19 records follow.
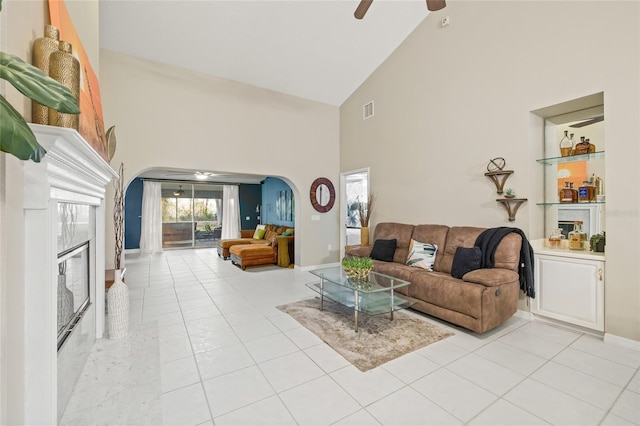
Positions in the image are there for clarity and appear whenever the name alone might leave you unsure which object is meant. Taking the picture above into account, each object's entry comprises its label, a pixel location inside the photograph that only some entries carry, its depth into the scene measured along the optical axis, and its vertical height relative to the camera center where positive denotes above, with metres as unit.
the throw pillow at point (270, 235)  7.04 -0.60
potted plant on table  3.19 -0.64
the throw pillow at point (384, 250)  4.28 -0.59
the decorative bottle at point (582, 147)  3.00 +0.71
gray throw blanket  3.11 -0.48
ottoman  6.04 -0.94
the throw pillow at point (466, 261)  3.17 -0.57
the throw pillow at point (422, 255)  3.77 -0.60
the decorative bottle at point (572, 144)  3.13 +0.79
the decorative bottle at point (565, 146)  3.20 +0.77
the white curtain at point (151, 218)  8.74 -0.18
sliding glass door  9.45 -0.05
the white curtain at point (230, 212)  10.05 +0.01
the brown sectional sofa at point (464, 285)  2.74 -0.78
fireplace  1.24 -0.29
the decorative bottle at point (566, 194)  3.15 +0.20
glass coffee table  2.89 -0.98
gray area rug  2.44 -1.24
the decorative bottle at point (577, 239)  3.05 -0.30
